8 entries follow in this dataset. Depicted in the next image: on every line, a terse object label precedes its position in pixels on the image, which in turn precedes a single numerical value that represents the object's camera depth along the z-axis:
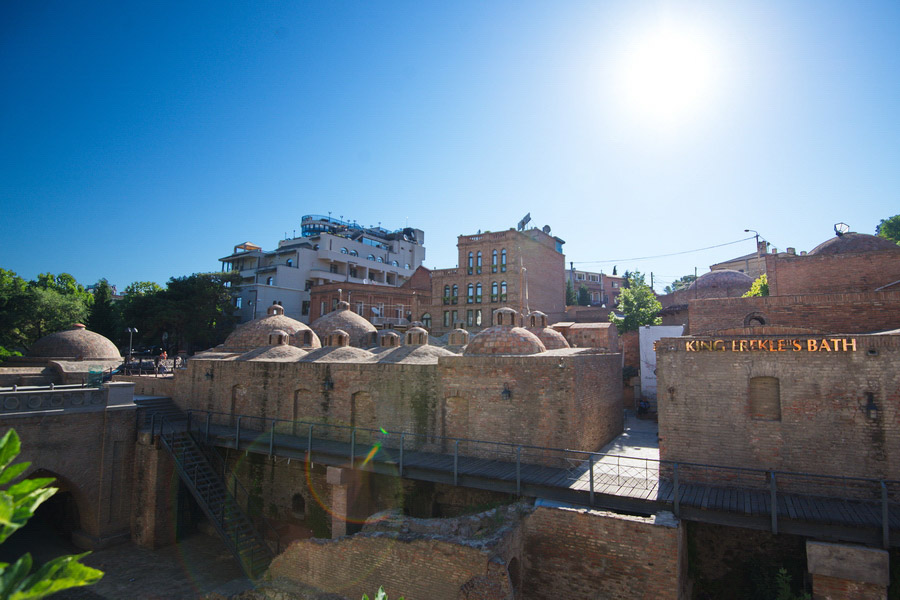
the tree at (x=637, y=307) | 32.94
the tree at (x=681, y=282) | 79.85
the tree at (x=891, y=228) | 34.66
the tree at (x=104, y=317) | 47.78
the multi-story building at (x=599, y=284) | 76.06
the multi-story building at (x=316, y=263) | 52.93
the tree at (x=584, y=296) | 68.12
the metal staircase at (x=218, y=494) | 17.56
